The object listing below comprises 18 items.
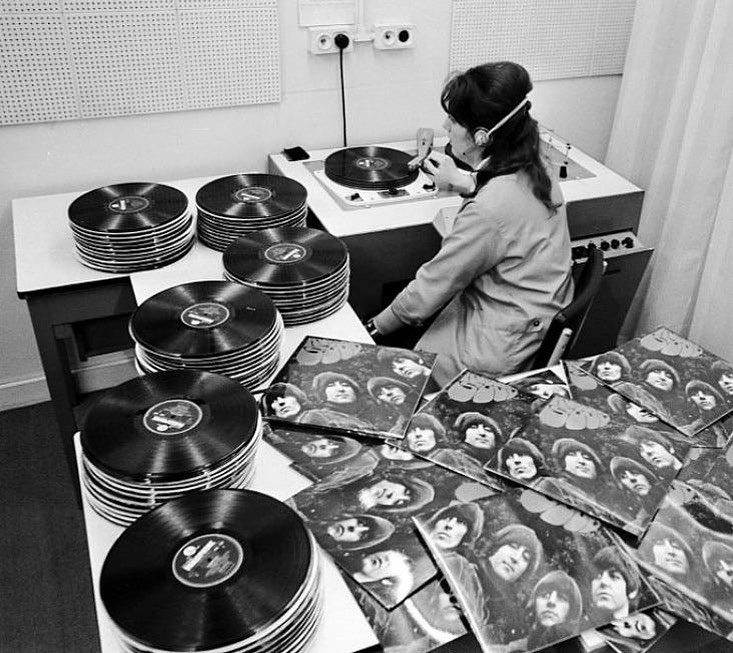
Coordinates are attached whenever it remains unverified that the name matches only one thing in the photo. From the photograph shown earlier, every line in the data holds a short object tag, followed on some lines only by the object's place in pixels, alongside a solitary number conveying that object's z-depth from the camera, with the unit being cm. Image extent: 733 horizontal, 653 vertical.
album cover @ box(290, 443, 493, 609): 131
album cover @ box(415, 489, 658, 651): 123
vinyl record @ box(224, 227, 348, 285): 198
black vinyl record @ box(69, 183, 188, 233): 215
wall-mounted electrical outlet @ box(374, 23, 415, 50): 282
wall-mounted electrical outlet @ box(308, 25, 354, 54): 273
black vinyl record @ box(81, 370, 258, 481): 136
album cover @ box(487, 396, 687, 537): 145
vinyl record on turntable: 263
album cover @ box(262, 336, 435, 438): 166
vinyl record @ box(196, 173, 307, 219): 228
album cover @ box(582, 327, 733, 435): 174
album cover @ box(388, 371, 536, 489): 156
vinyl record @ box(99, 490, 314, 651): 109
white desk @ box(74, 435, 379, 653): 120
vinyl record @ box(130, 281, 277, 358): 170
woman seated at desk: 196
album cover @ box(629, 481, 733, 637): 129
